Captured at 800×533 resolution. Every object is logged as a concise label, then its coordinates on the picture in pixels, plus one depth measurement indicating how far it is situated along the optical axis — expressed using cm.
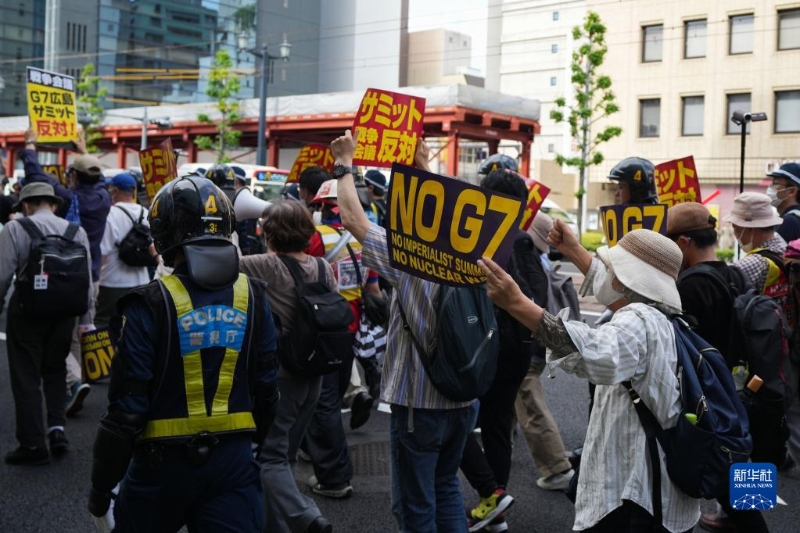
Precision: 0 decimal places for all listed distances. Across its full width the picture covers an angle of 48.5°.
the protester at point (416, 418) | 363
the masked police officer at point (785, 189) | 644
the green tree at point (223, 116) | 3431
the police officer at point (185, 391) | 272
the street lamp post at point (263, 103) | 3083
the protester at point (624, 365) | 275
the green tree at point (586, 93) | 2750
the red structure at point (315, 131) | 2709
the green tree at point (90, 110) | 3803
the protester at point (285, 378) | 427
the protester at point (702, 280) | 410
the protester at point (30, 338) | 550
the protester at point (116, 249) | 726
